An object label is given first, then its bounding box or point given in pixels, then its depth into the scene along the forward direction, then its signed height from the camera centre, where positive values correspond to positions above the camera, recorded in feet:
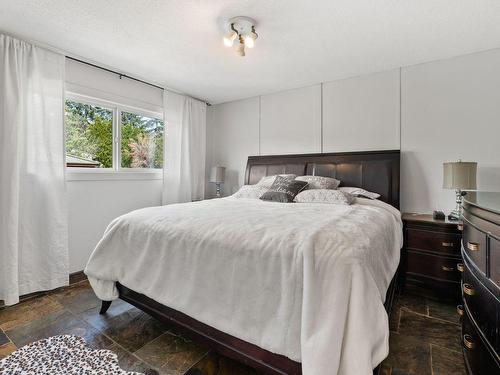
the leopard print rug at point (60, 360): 4.80 -3.52
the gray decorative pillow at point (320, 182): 9.77 +0.10
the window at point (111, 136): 9.66 +2.01
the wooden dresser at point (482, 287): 3.14 -1.43
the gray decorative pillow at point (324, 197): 8.37 -0.41
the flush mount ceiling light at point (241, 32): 6.84 +4.34
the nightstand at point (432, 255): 7.40 -2.10
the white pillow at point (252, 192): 10.21 -0.31
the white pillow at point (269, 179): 10.39 +0.24
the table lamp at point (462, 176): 7.68 +0.28
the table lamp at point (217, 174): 13.67 +0.54
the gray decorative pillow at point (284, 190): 9.14 -0.21
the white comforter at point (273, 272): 3.35 -1.52
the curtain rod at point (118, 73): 9.22 +4.51
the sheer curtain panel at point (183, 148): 12.37 +1.84
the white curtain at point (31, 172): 7.43 +0.35
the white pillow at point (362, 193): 9.30 -0.30
